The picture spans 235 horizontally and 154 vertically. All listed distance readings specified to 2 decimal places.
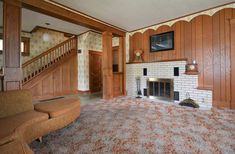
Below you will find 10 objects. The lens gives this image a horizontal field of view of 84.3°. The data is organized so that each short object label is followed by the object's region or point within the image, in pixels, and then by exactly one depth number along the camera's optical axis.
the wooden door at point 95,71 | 6.00
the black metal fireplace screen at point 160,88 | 4.32
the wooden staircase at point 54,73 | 4.74
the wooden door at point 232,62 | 3.34
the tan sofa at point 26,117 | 1.15
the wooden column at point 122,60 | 5.41
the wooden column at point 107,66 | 4.69
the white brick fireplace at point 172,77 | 3.73
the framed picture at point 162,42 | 4.36
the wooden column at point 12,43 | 2.50
